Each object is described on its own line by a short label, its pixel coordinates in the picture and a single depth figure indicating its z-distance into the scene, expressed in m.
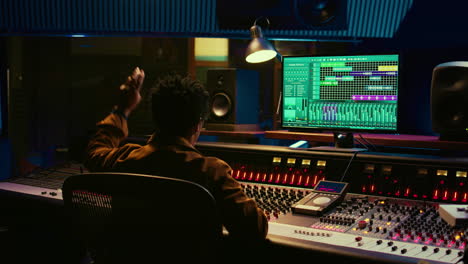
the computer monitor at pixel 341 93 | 2.11
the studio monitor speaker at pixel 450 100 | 2.00
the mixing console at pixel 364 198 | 1.40
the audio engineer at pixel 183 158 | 1.36
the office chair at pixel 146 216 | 1.19
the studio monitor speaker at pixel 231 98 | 2.96
